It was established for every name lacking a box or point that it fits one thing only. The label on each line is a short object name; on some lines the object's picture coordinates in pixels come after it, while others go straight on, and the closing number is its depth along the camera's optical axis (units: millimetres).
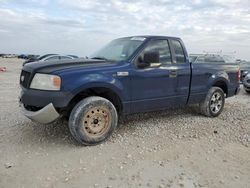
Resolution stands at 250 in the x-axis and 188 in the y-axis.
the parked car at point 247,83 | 7536
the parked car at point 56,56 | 12209
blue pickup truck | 3035
